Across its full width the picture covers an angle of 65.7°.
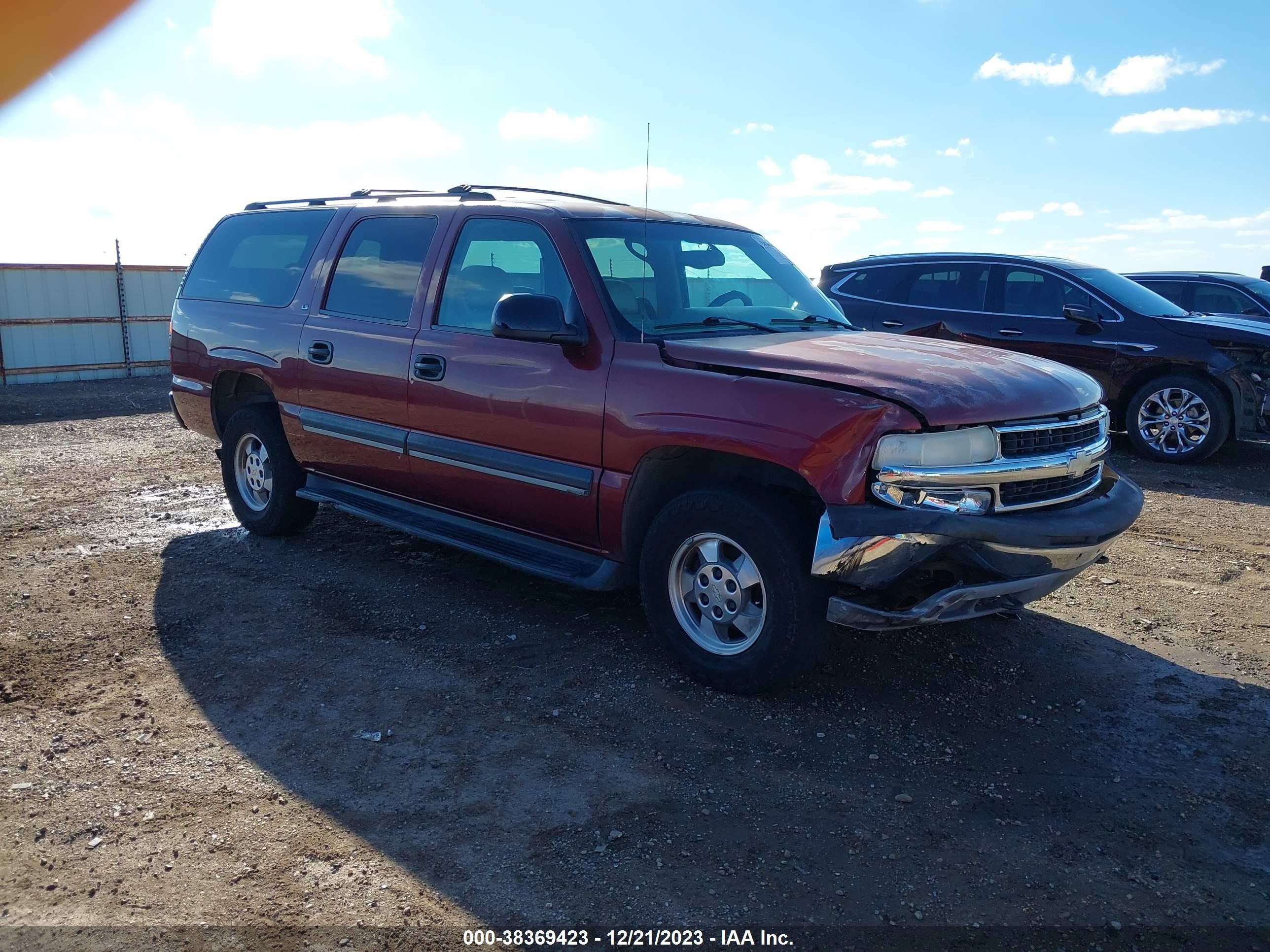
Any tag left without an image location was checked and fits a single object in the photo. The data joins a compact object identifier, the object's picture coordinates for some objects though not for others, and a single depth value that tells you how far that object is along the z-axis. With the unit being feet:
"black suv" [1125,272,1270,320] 37.52
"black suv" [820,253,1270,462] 28.45
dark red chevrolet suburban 11.53
